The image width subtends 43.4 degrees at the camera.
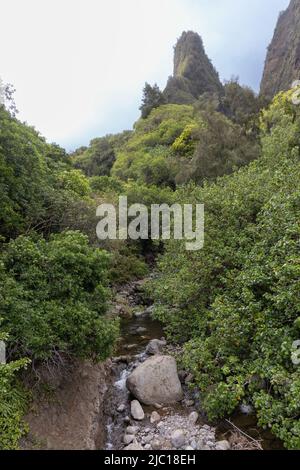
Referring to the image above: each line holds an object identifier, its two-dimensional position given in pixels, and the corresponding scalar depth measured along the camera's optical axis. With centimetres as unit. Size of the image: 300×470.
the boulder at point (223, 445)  849
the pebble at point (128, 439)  907
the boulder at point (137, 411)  1003
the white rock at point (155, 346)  1364
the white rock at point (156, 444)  875
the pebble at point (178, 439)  878
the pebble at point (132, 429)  941
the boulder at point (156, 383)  1066
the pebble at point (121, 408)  1050
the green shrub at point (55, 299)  872
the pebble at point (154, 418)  980
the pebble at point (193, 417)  960
